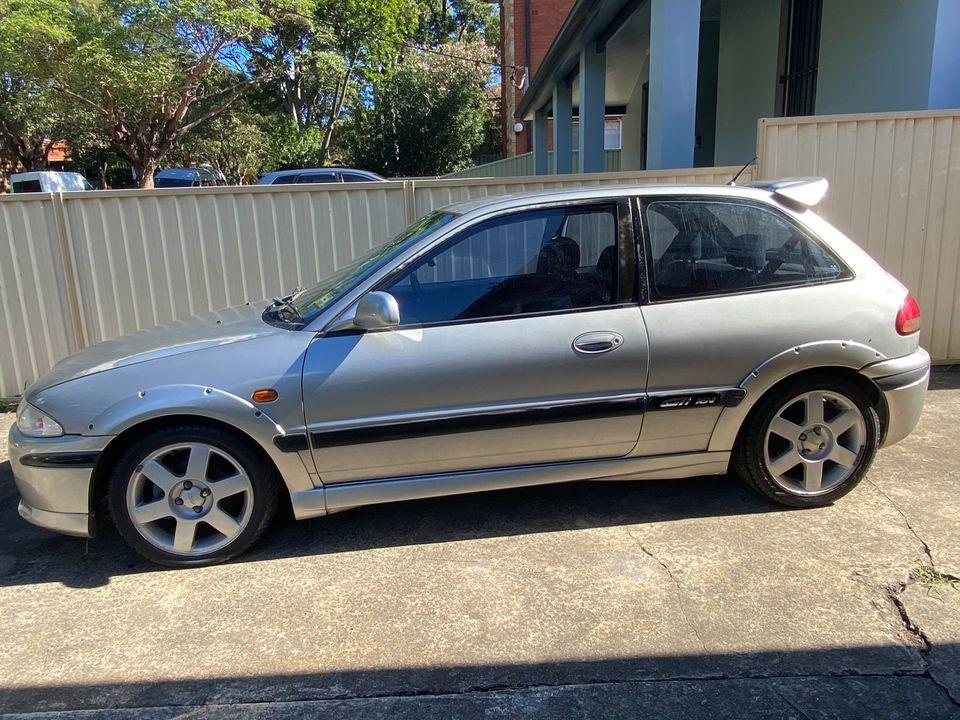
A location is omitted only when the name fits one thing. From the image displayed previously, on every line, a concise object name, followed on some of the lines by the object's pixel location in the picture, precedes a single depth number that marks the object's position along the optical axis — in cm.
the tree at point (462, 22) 4328
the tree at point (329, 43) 2572
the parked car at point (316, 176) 1513
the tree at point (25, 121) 2389
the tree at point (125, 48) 1995
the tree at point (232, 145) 3170
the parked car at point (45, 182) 1922
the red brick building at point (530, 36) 2898
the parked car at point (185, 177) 2097
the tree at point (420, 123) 3011
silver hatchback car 325
